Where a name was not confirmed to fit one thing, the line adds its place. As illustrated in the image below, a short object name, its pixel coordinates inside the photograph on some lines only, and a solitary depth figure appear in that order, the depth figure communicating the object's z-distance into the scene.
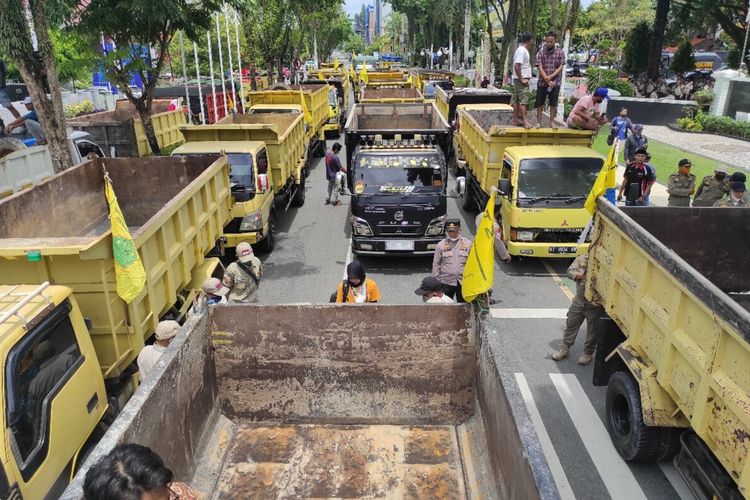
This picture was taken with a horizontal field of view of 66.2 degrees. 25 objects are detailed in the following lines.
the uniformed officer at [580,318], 6.64
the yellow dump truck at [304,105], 16.62
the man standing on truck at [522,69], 11.44
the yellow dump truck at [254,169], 10.03
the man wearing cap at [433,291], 5.83
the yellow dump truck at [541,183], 9.40
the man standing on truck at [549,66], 11.25
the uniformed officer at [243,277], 6.60
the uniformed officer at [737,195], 8.17
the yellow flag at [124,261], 4.46
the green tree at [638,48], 34.31
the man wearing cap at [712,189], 8.98
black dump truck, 9.80
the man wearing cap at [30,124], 15.48
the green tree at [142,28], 11.40
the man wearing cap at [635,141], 12.91
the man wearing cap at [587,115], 10.56
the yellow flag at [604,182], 6.13
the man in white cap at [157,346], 4.82
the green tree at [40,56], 8.60
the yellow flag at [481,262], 4.48
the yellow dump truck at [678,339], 3.62
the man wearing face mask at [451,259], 6.95
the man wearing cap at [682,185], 9.68
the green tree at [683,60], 33.09
